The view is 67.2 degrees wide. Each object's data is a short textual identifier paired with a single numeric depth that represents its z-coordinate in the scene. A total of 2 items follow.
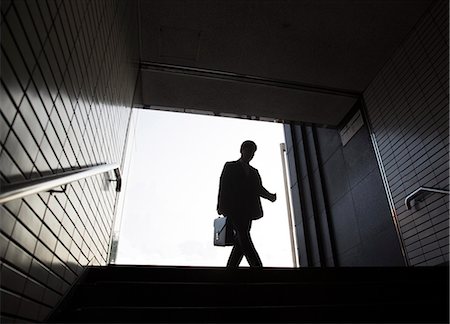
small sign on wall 5.72
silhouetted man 3.51
